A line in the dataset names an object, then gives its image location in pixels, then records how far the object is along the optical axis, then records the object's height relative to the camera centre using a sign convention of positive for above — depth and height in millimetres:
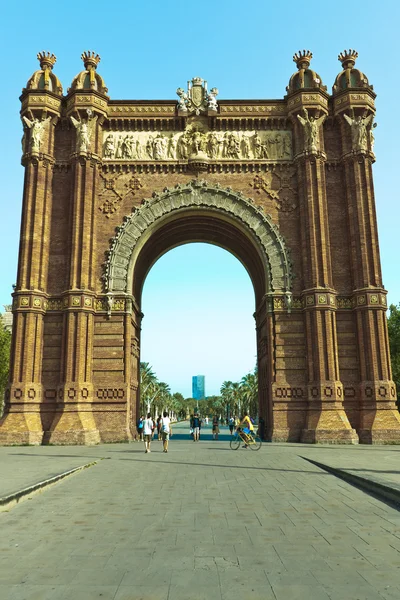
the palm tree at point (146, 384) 85894 +4876
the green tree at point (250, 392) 84938 +3285
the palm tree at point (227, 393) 112969 +4139
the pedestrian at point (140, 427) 28594 -809
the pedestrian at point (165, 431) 21172 -778
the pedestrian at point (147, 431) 20556 -753
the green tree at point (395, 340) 47375 +6310
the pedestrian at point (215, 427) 33725 -1078
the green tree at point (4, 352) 46312 +5559
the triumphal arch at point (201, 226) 25141 +9351
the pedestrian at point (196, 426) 31219 -902
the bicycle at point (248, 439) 22558 -1253
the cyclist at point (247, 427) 22594 -717
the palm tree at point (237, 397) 101550 +2901
